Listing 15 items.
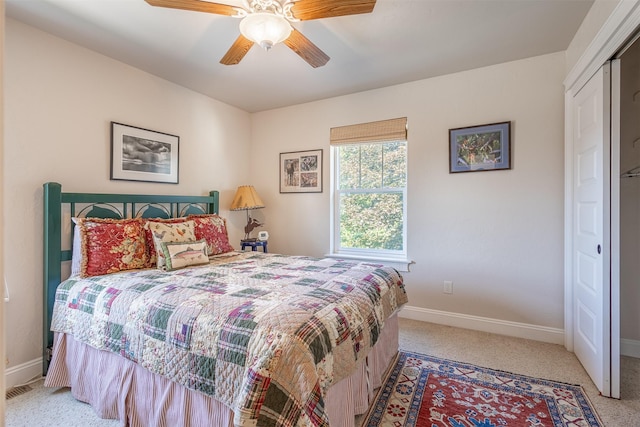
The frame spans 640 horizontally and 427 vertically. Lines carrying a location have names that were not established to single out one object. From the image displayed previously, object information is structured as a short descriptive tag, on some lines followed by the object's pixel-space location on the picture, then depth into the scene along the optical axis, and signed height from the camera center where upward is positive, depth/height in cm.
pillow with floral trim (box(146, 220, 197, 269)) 237 -16
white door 191 -9
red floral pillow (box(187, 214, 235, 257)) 286 -18
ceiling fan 162 +111
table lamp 369 +16
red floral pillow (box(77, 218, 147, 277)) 213 -24
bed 123 -55
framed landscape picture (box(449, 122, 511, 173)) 284 +64
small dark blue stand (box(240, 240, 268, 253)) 365 -36
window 340 +29
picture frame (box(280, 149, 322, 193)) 379 +54
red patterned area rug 172 -114
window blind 328 +92
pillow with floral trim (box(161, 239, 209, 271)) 232 -32
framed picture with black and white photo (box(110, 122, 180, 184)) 268 +55
